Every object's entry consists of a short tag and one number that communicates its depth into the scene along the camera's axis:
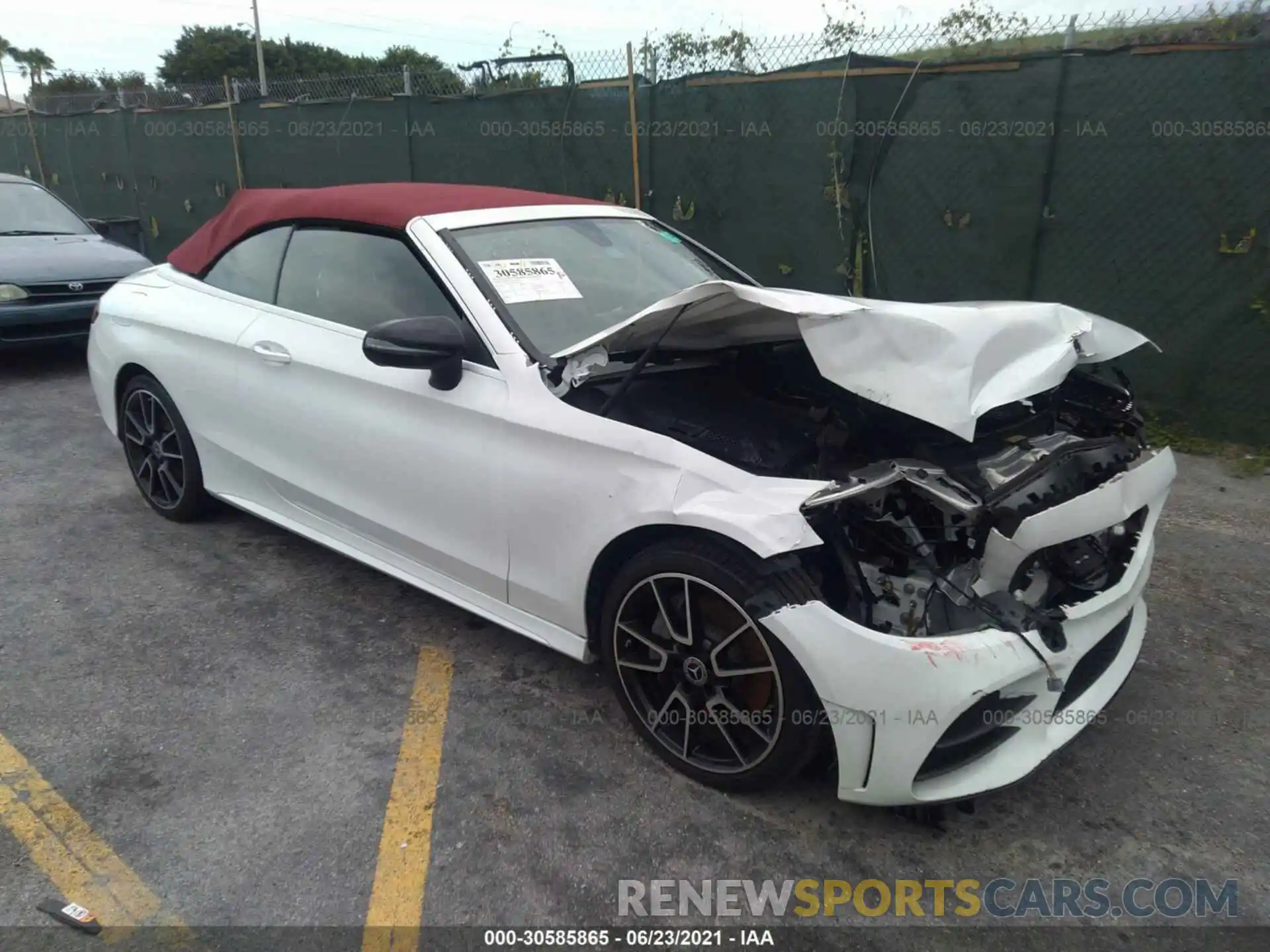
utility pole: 37.17
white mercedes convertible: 2.32
